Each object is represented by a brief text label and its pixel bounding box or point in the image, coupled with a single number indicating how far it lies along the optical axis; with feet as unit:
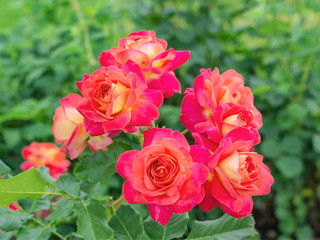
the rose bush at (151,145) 2.33
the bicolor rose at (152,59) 2.64
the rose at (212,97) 2.65
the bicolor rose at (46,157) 4.25
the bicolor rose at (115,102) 2.42
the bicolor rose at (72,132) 2.74
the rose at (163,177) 2.29
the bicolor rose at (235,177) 2.38
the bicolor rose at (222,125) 2.51
